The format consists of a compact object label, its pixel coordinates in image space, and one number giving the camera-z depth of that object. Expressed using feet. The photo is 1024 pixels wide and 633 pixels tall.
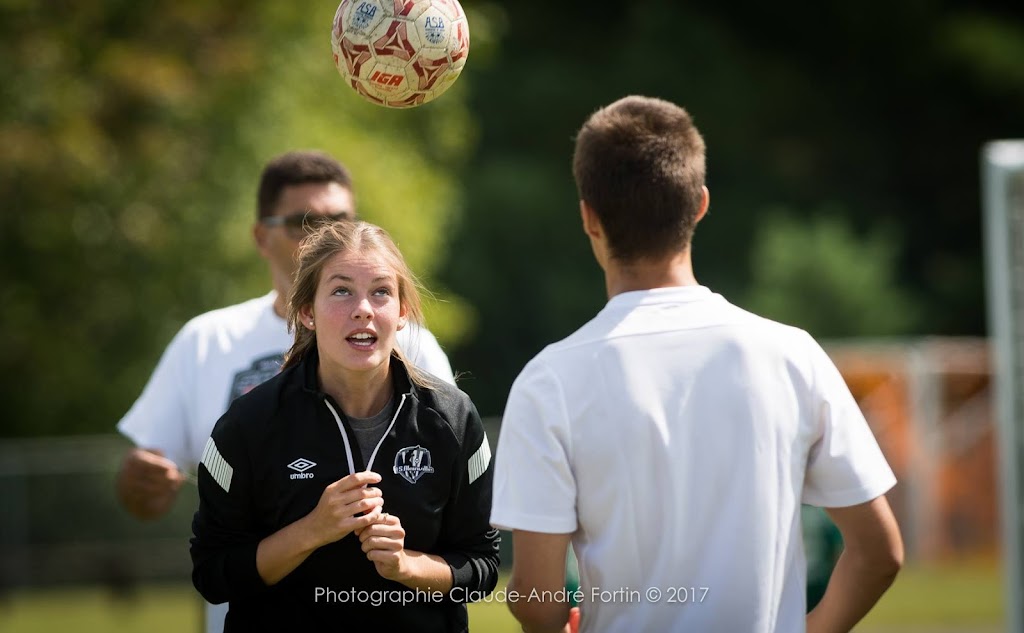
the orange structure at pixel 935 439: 134.82
